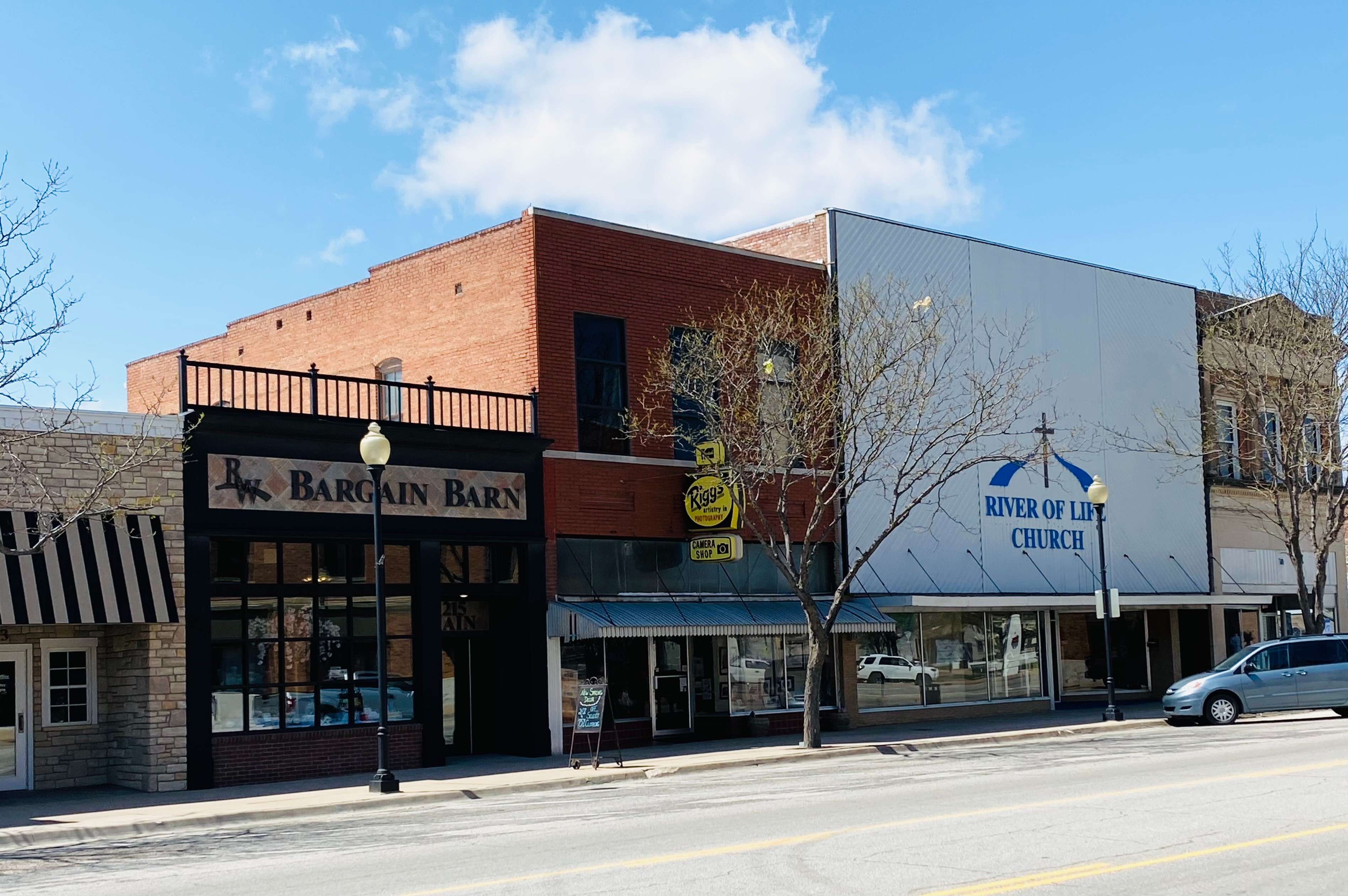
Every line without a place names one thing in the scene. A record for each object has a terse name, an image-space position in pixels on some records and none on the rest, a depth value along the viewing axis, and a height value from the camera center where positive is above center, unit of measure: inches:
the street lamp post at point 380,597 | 737.6 -9.5
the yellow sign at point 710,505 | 1020.5 +47.5
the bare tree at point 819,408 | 979.3 +118.1
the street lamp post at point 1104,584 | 1143.6 -19.8
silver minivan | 1090.1 -99.3
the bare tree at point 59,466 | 733.3 +65.0
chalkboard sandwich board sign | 847.1 -81.2
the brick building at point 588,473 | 966.4 +71.9
